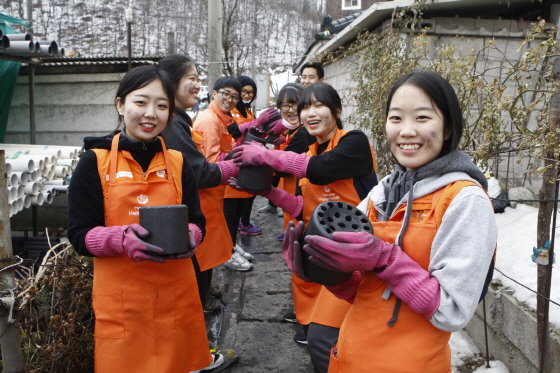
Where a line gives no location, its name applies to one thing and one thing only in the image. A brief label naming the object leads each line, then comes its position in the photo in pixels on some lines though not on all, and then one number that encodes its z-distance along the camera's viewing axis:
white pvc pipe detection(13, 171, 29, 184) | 4.29
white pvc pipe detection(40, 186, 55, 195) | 4.69
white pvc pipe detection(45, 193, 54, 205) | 4.73
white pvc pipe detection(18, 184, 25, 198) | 4.32
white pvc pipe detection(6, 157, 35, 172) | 4.29
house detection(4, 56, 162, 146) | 6.38
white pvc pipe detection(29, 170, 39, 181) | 4.51
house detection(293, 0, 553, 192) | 5.53
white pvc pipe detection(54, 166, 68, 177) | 5.07
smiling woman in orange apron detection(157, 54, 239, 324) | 2.79
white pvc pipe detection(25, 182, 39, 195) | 4.42
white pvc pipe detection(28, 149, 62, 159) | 5.00
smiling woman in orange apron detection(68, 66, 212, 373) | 1.93
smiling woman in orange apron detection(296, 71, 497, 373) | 1.30
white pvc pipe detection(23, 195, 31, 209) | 4.49
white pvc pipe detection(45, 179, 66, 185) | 4.88
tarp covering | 5.61
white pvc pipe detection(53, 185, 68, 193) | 4.82
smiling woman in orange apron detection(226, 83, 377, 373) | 2.65
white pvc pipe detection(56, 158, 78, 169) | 5.25
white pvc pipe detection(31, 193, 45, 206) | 4.54
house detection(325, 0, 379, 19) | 29.75
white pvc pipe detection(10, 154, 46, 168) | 4.54
